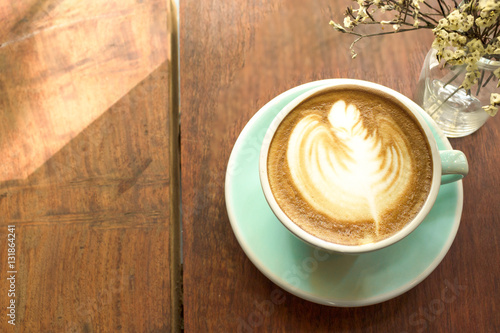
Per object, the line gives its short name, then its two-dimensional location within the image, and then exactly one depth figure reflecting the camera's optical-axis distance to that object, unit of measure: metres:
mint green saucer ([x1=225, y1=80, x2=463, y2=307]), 0.63
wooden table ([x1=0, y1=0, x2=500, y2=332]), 0.70
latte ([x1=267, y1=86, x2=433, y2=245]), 0.58
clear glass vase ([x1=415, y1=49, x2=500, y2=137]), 0.63
